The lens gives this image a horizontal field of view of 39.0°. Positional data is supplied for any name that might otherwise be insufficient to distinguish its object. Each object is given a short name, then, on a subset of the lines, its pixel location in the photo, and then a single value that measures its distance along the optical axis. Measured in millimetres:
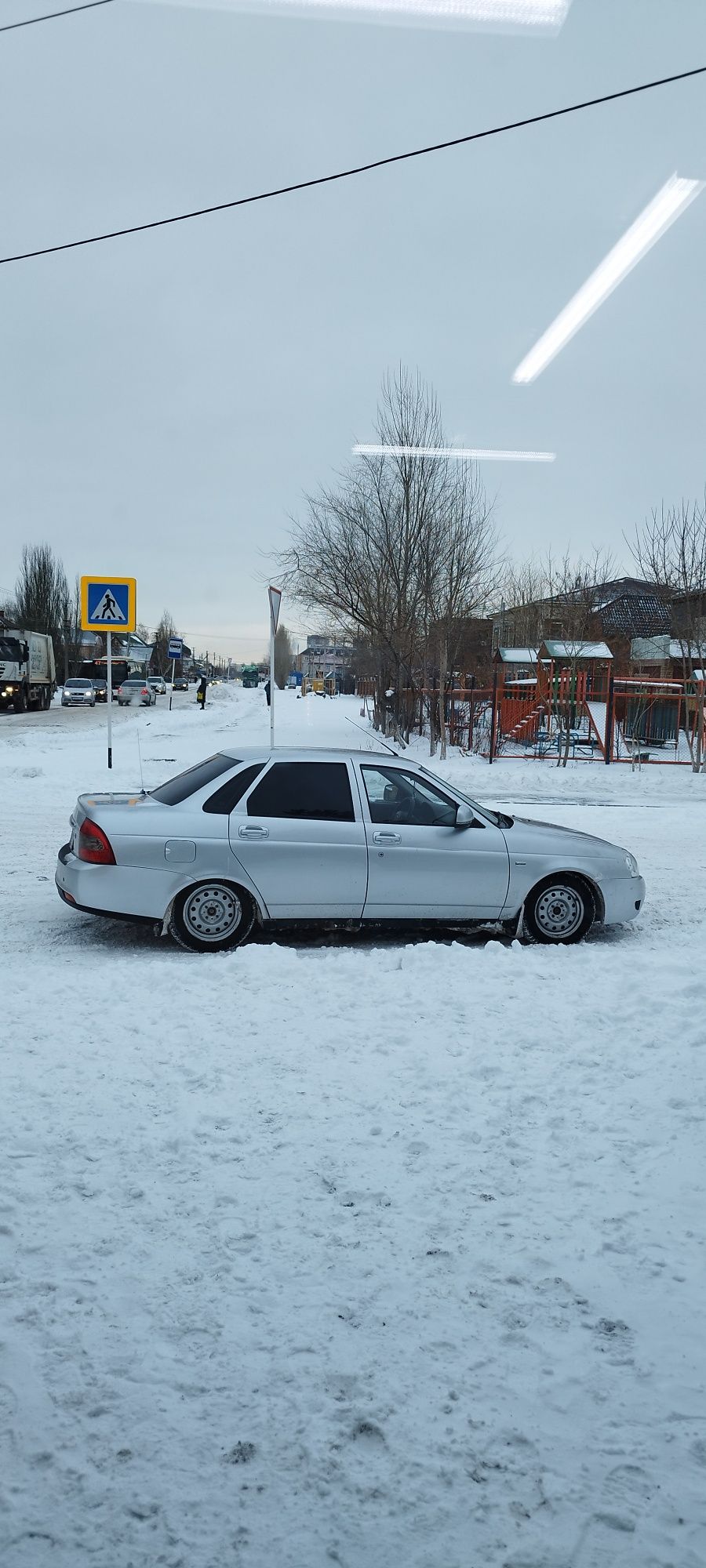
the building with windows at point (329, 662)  34309
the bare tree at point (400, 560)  24422
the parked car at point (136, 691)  55812
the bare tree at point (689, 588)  21141
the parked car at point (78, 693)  52988
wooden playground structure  23766
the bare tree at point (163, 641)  123375
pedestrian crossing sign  15961
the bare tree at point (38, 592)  80875
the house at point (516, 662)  35625
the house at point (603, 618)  39688
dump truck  39656
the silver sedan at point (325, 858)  6473
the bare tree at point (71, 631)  84625
